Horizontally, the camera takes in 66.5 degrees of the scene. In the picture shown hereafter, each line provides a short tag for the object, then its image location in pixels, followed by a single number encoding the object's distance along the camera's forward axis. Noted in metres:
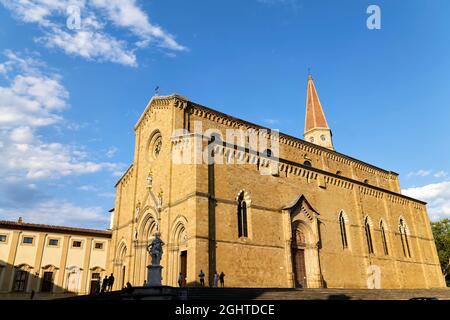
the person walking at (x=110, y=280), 23.11
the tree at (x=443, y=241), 45.38
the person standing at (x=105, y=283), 23.03
